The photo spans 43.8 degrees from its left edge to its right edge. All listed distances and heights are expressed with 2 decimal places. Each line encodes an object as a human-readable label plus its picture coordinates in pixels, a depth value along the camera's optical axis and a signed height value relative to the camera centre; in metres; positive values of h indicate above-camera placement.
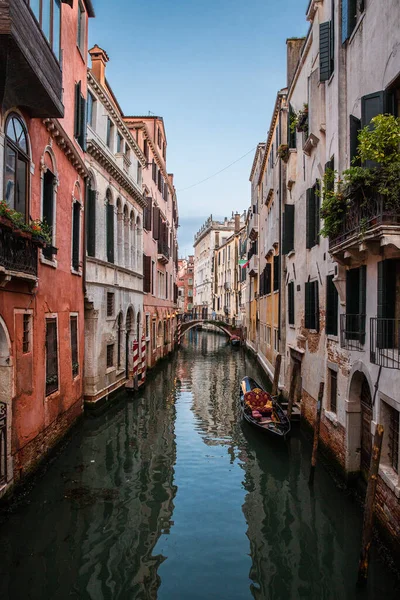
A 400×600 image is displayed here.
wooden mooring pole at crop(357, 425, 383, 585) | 5.84 -2.44
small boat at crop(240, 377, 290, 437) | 12.06 -2.74
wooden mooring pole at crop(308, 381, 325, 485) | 9.38 -2.57
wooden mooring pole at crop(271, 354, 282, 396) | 16.34 -2.22
